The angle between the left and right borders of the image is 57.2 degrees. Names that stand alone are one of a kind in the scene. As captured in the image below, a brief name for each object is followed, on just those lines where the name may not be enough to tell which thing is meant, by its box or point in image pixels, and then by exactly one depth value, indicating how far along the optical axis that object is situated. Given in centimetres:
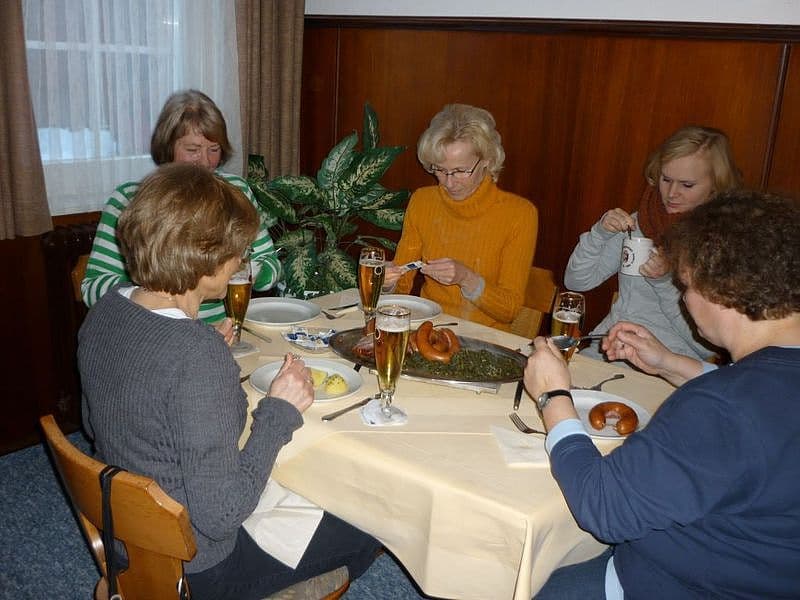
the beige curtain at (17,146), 265
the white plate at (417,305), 224
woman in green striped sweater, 239
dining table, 133
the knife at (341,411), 156
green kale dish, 178
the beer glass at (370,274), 197
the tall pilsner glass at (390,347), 149
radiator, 304
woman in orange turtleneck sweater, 269
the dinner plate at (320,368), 165
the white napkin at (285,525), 157
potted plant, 338
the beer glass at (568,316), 180
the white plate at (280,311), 213
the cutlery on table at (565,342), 178
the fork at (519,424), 156
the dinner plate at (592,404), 153
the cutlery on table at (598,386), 179
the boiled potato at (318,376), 171
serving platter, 177
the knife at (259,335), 199
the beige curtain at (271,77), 356
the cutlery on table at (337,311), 223
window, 292
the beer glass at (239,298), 183
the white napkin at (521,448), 143
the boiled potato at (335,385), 167
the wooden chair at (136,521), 117
